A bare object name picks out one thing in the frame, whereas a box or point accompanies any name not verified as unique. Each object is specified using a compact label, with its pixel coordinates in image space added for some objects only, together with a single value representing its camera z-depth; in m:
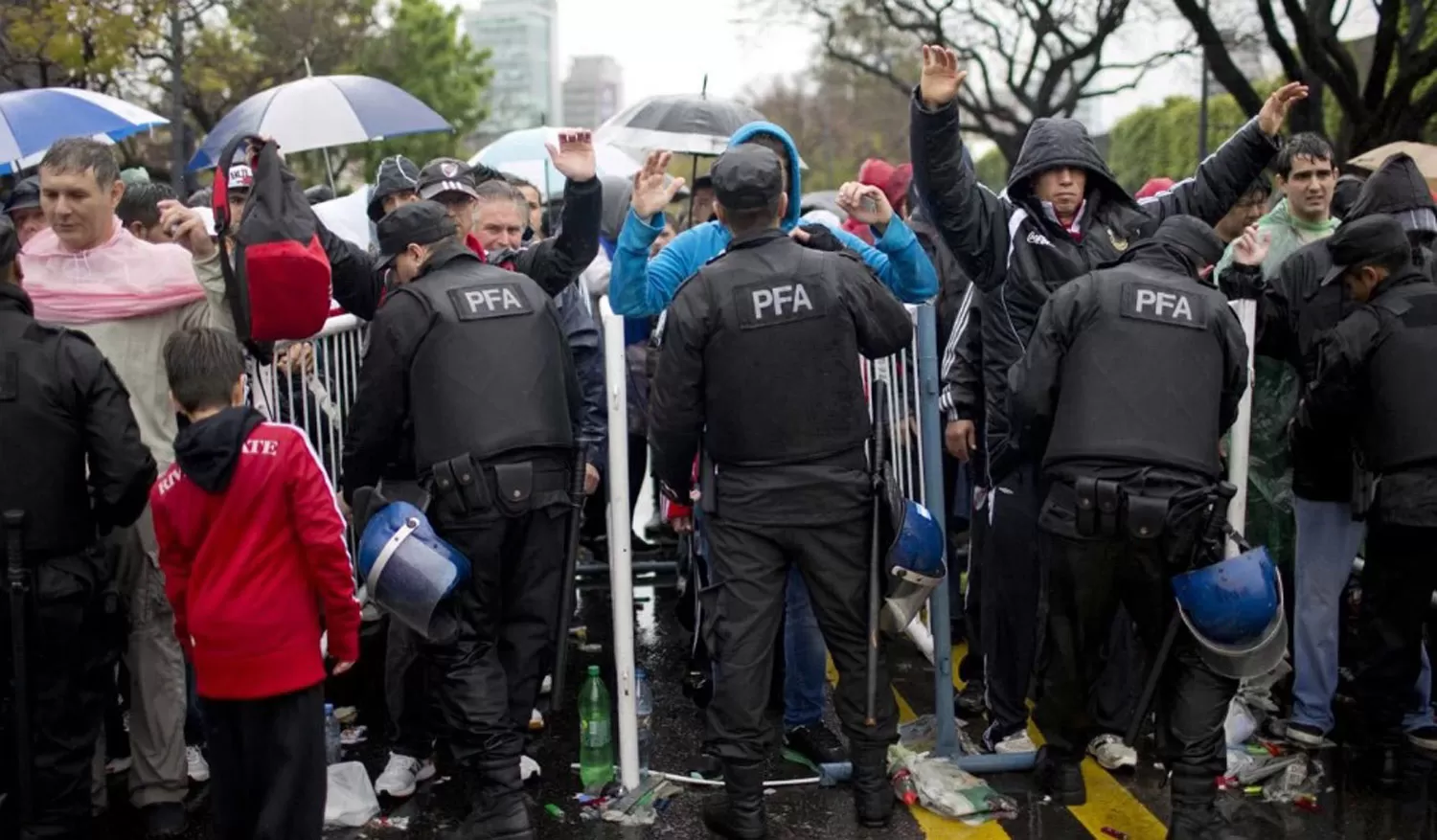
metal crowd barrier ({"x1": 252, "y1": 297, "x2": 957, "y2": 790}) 4.66
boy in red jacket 3.72
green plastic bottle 4.91
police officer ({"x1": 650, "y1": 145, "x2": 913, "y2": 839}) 4.26
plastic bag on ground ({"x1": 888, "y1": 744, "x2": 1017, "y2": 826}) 4.56
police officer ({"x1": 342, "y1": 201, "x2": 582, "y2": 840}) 4.29
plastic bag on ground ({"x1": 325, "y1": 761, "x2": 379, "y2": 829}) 4.64
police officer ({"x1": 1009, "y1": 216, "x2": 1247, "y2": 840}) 4.13
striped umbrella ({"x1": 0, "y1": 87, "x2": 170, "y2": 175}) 6.57
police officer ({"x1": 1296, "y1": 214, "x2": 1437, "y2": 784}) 4.57
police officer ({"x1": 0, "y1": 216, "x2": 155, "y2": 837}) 4.01
